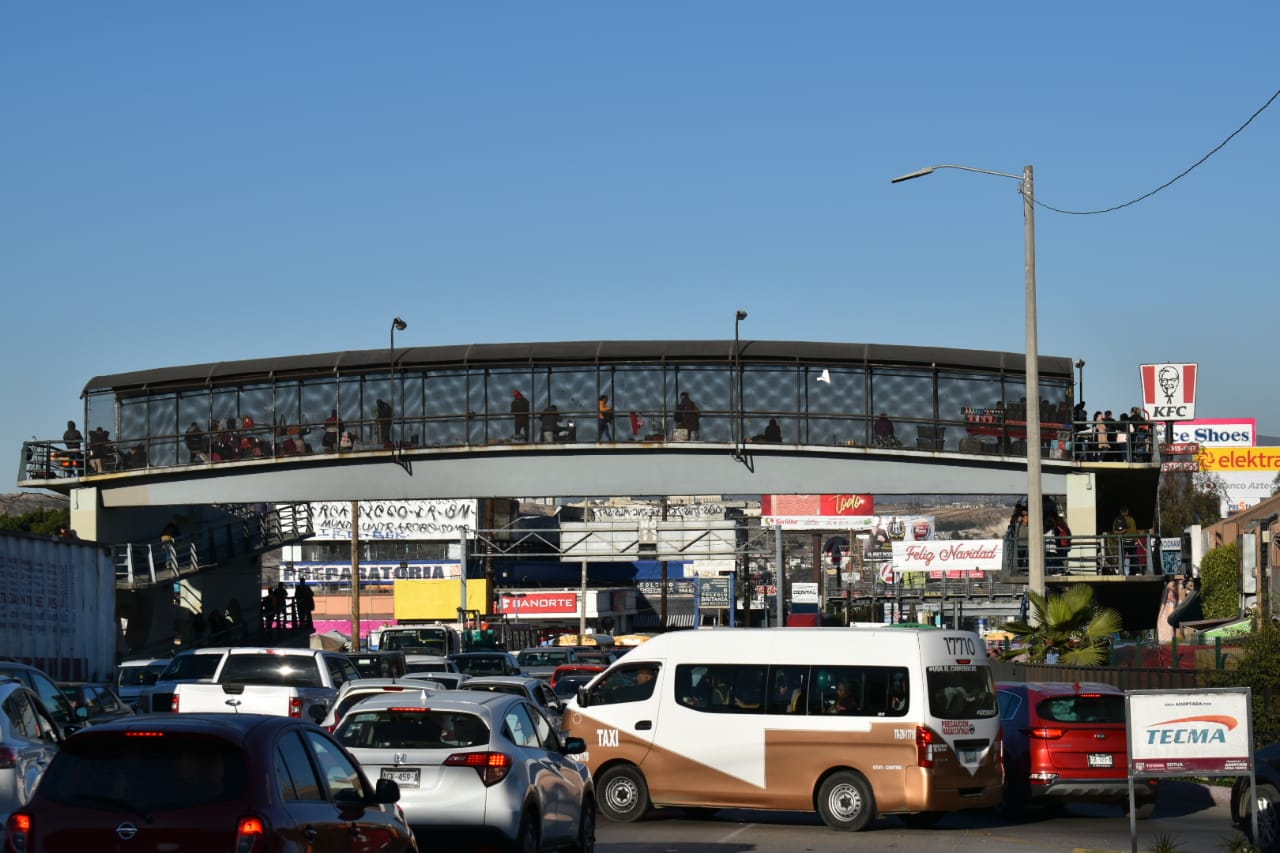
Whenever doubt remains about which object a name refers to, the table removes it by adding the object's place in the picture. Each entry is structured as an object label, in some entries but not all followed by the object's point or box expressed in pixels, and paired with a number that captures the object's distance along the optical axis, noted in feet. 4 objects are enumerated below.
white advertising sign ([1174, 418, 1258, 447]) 408.05
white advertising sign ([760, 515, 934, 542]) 491.31
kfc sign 330.13
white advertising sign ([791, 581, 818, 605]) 315.23
